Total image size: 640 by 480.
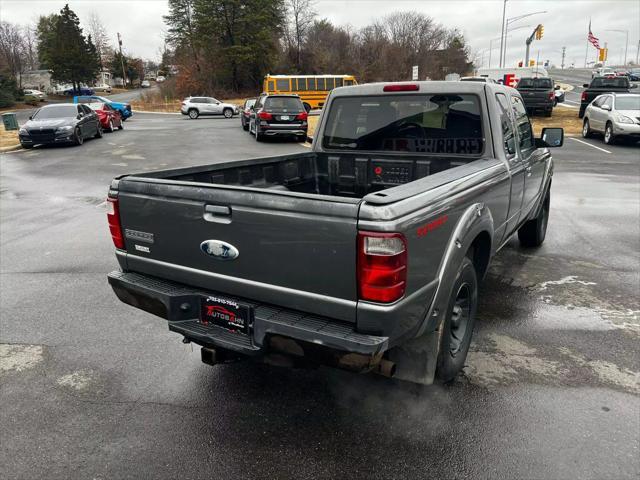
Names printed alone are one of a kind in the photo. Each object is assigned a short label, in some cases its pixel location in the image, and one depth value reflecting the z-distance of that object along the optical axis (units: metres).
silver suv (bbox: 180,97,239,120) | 38.59
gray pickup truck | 2.36
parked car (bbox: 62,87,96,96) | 72.62
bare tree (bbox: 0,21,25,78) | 76.89
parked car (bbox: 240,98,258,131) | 24.12
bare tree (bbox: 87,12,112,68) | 97.62
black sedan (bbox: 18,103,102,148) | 17.86
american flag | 59.44
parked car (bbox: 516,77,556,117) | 24.16
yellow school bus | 38.53
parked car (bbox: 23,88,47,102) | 57.87
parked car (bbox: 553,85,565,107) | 33.33
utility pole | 100.59
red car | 24.14
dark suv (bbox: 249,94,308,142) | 18.95
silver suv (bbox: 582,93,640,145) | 16.25
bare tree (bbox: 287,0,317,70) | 68.16
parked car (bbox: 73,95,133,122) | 35.59
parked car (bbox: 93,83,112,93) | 84.75
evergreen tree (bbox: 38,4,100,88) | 71.94
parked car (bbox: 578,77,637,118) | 24.70
